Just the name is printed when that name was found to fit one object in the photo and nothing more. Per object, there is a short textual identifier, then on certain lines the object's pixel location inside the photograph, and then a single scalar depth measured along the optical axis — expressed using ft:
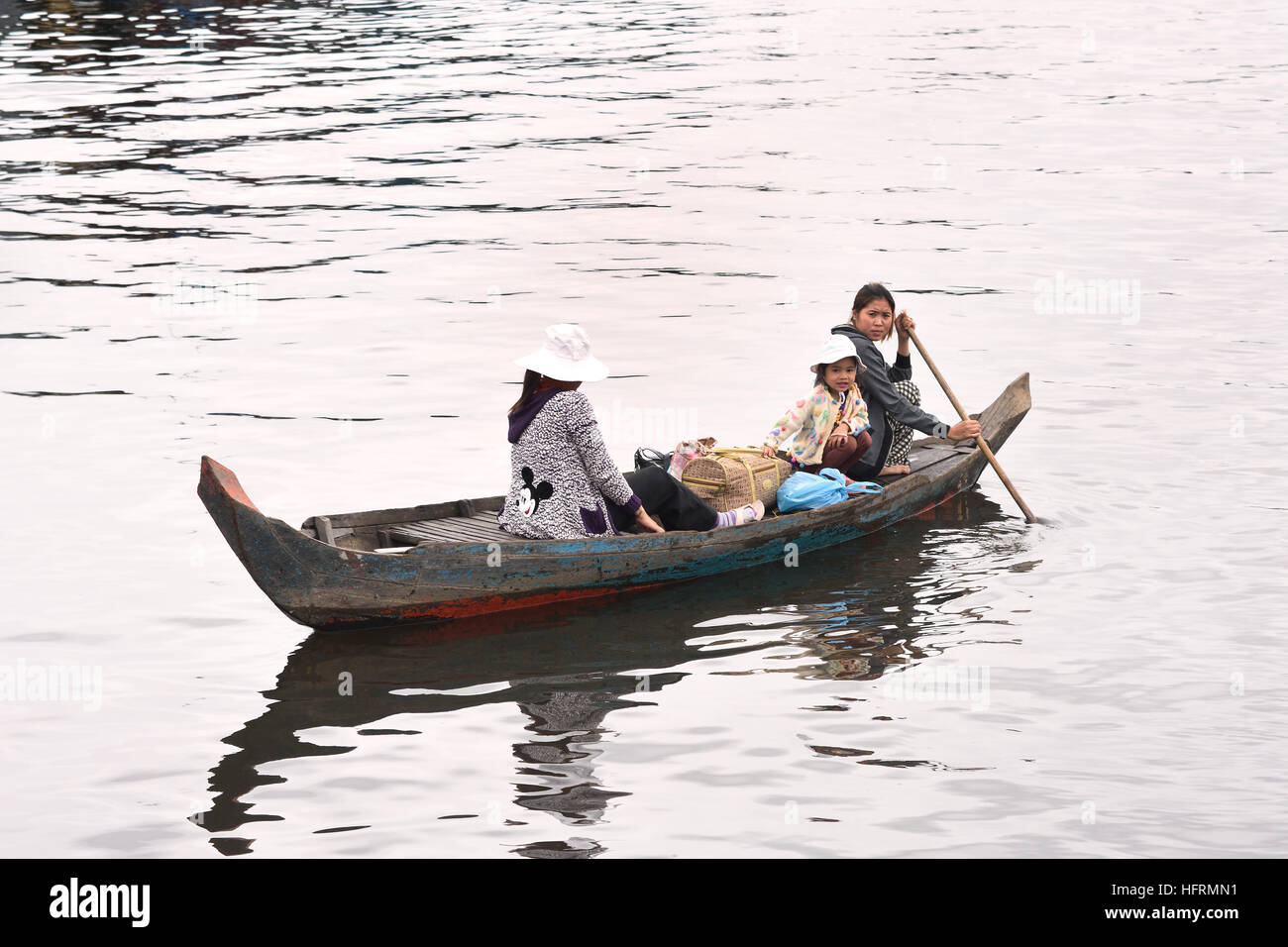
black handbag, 62.85
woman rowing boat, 65.51
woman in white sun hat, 54.54
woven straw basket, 61.57
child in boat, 64.44
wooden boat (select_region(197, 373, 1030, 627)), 52.34
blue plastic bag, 63.36
